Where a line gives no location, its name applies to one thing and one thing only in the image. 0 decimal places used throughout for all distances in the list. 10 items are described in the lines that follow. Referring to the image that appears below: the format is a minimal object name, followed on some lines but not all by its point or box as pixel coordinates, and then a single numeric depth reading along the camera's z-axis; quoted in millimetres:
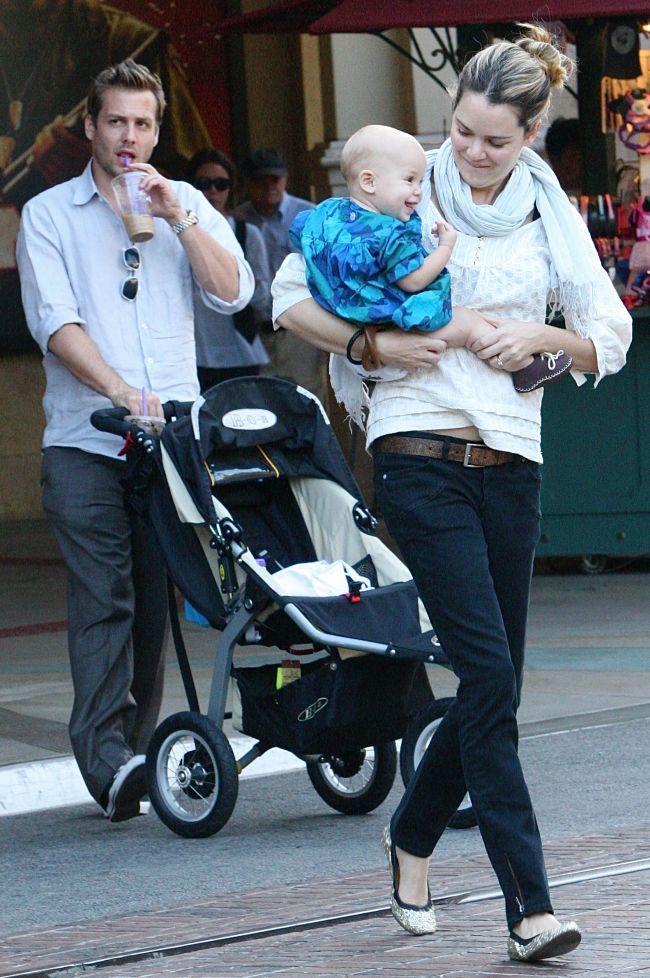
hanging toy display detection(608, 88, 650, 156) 21797
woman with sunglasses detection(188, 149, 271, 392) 19219
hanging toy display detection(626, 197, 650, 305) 20609
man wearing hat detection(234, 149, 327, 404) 21281
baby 8305
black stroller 11141
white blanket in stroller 11227
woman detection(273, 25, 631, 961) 8297
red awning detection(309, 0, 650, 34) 19234
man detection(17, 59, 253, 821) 11687
